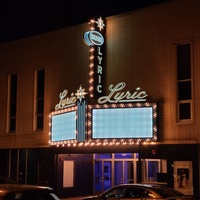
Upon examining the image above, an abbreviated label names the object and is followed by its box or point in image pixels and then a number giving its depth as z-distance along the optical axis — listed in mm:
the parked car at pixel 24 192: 7363
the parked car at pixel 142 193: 13148
